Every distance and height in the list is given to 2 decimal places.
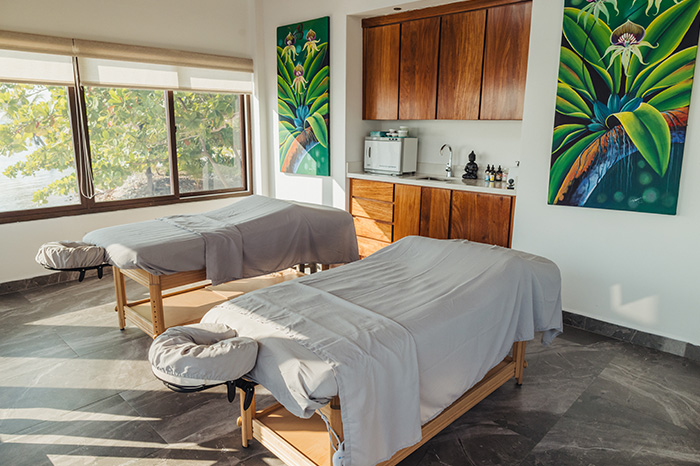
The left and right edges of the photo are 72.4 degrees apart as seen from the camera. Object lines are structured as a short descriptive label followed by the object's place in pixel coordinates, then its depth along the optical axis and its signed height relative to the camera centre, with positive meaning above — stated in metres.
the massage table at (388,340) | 1.64 -0.75
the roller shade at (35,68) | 3.83 +0.60
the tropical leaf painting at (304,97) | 4.84 +0.47
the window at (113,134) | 4.03 +0.07
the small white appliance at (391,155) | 4.53 -0.12
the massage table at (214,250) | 3.00 -0.74
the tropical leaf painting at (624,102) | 2.80 +0.25
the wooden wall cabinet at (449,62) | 3.73 +0.69
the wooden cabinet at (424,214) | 3.76 -0.61
